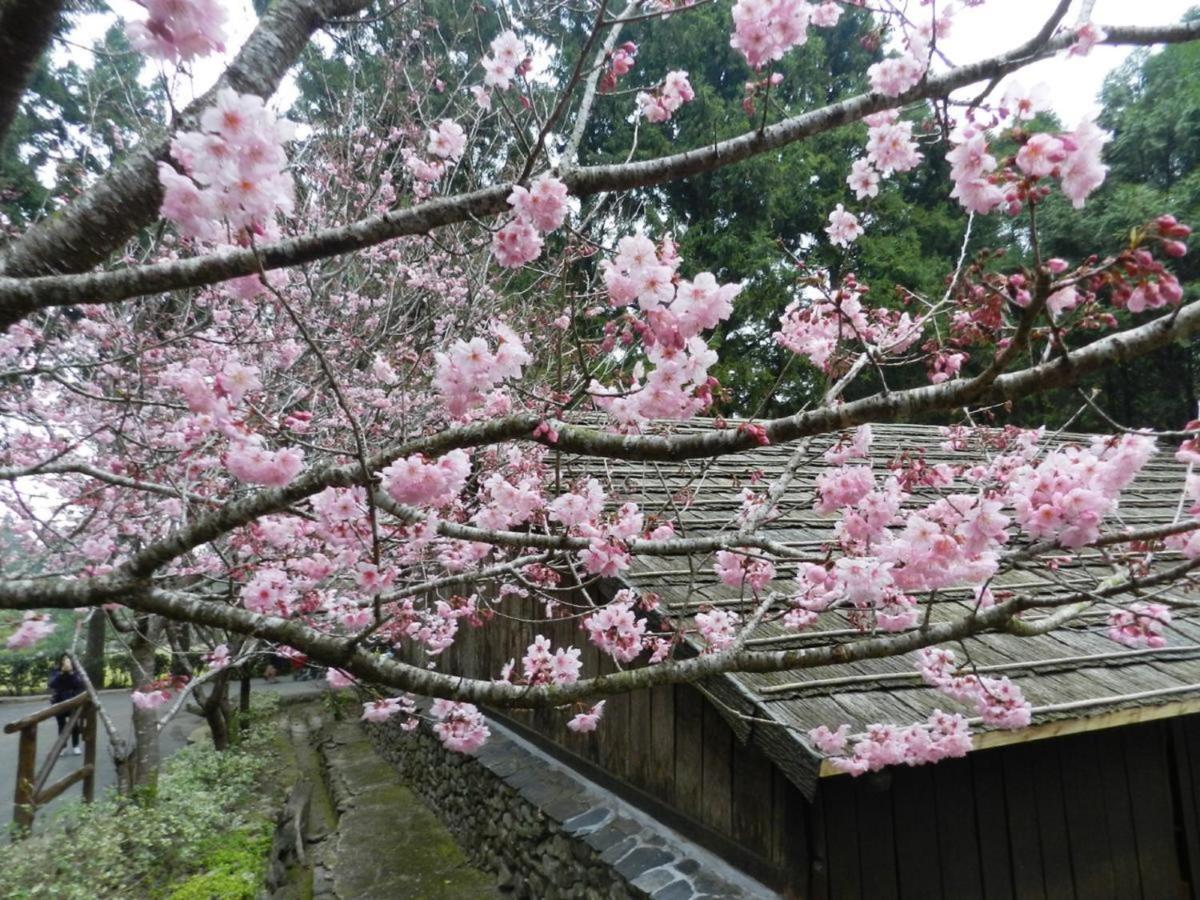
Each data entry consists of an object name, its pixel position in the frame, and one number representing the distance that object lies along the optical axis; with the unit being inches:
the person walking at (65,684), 371.6
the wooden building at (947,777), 123.0
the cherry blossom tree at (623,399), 61.9
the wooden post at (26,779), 234.7
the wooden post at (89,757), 266.3
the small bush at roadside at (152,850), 196.7
